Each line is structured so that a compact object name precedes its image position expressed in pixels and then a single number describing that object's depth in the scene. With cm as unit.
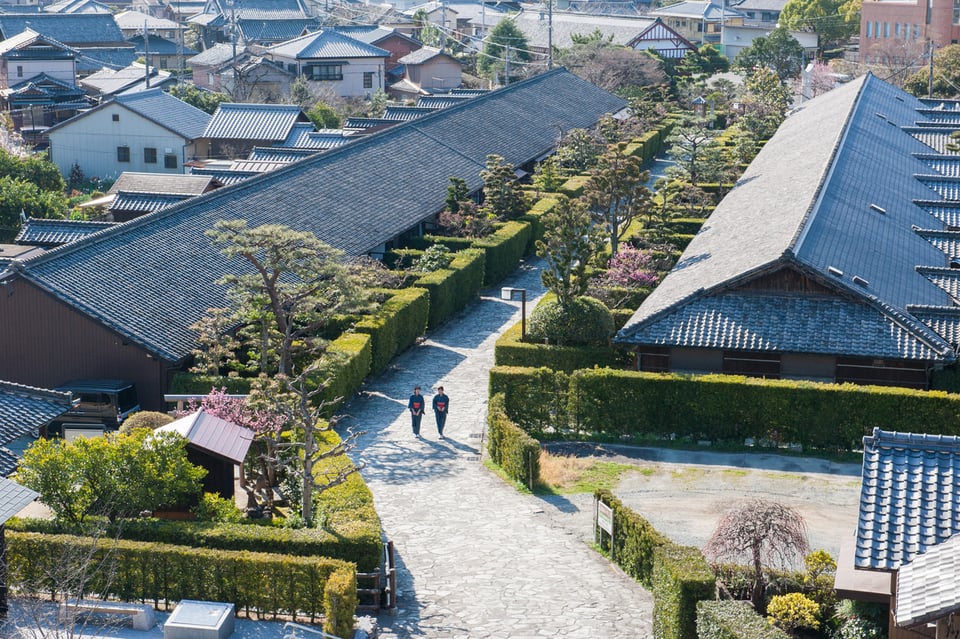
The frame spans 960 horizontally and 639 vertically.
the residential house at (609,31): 10719
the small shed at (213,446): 2508
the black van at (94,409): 3125
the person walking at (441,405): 3234
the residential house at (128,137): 6662
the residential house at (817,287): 3234
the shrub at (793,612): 2045
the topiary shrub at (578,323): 3488
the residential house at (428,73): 9681
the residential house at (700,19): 12988
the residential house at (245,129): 6656
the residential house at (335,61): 9144
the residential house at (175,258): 3209
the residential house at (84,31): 10456
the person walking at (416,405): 3216
